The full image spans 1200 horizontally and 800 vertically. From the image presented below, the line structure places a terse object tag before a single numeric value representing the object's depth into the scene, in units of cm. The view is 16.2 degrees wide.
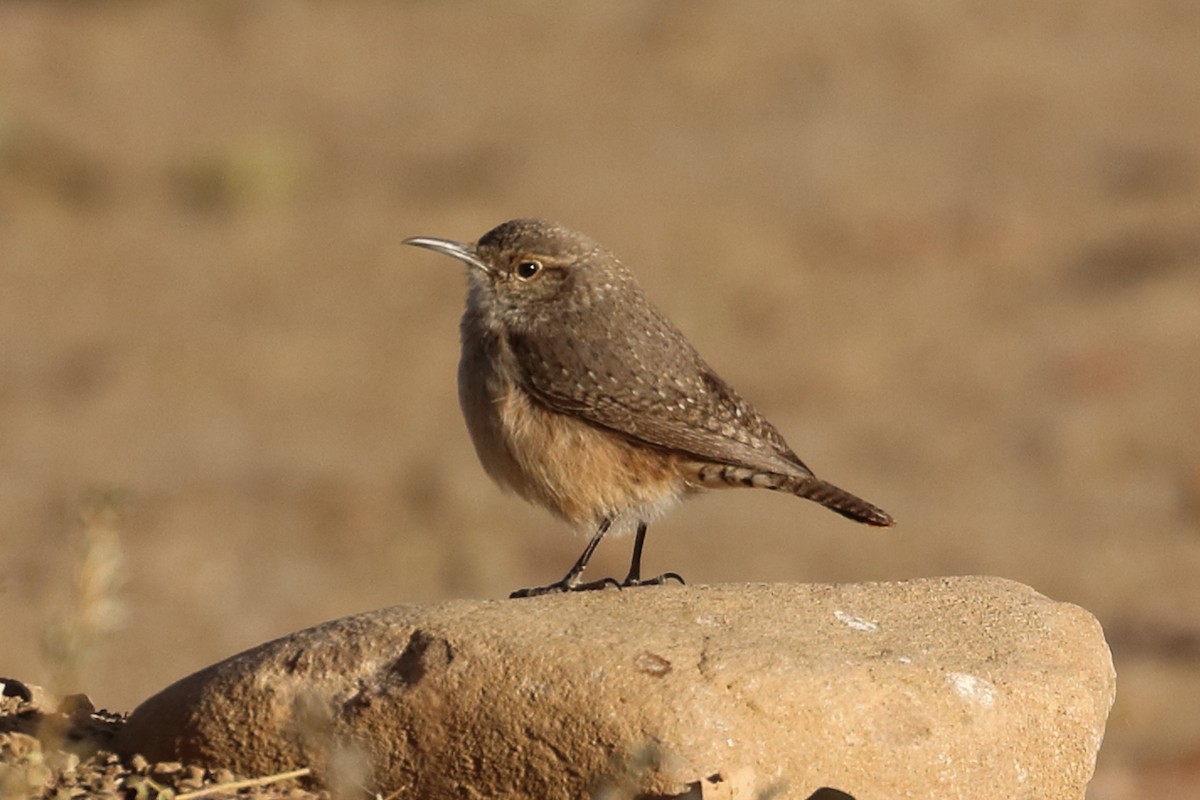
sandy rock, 1074
